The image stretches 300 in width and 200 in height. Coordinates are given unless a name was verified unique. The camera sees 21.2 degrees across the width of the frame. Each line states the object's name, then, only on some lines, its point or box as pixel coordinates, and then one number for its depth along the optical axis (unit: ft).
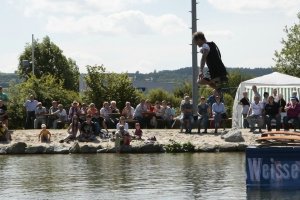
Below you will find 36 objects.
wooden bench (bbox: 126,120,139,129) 94.53
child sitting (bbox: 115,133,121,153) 81.05
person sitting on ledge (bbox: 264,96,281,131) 86.12
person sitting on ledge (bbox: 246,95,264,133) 87.45
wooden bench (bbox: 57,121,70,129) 95.00
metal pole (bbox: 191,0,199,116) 92.38
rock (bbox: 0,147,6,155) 82.38
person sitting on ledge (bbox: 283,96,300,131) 86.12
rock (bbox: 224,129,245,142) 83.05
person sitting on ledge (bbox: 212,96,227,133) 88.63
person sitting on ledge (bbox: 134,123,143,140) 85.20
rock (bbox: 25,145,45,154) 83.10
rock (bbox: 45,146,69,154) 82.33
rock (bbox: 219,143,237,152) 81.30
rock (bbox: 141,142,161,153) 81.82
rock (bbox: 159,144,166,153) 82.23
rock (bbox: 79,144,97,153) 82.17
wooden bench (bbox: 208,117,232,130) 92.38
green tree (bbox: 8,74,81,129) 108.47
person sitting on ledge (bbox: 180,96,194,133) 89.25
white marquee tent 96.68
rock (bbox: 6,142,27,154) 82.58
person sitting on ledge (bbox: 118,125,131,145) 82.02
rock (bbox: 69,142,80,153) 82.07
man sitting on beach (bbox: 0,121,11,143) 86.70
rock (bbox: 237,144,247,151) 80.89
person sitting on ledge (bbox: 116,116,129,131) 84.17
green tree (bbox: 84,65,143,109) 122.01
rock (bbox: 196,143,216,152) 81.46
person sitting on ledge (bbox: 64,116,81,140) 85.71
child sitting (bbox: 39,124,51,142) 86.69
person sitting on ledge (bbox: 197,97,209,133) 88.92
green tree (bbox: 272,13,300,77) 163.84
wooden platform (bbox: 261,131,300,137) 45.88
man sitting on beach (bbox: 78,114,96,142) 85.20
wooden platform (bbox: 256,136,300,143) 45.37
